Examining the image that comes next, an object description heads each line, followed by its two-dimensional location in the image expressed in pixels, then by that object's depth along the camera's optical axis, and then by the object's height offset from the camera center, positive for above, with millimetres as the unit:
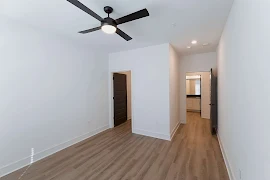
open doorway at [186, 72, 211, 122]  5746 -426
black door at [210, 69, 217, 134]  3922 -505
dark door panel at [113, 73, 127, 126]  4832 -420
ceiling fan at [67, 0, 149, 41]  1696 +986
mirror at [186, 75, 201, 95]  7195 +95
